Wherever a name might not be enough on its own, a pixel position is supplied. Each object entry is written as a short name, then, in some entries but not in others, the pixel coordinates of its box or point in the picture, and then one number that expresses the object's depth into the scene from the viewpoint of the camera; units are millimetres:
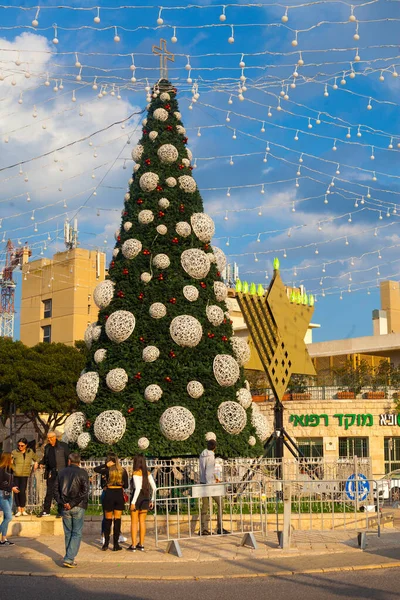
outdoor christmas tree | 16375
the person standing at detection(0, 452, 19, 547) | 12609
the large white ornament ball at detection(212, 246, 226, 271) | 18703
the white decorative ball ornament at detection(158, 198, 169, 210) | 17703
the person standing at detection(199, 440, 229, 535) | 12812
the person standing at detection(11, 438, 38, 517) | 14367
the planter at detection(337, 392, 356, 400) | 32406
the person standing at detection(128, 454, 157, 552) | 11969
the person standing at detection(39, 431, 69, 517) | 14555
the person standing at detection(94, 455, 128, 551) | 11805
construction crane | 71938
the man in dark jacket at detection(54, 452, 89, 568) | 10344
